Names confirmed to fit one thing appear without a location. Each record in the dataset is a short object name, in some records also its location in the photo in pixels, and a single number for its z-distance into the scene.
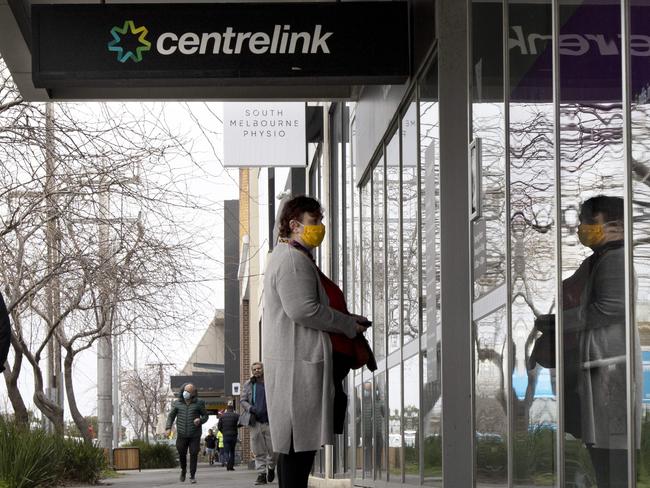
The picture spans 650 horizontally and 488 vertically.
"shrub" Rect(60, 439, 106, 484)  21.52
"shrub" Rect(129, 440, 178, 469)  43.41
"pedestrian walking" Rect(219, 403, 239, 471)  34.91
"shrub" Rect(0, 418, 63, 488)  14.88
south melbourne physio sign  21.25
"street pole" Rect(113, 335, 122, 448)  36.56
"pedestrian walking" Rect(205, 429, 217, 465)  56.44
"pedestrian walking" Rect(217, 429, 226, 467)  54.18
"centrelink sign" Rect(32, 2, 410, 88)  9.15
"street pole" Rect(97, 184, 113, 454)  28.36
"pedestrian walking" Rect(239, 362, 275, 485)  17.70
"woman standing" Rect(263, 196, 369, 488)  6.42
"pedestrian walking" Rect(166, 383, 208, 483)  21.03
